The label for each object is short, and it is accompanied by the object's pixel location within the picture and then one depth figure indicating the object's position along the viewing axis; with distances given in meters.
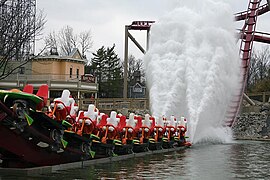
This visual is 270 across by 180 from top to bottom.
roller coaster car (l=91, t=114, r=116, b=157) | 12.53
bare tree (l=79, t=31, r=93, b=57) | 71.00
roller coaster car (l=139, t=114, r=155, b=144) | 15.51
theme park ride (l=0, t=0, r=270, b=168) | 9.35
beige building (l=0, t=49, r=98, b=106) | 47.06
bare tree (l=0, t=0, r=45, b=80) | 20.55
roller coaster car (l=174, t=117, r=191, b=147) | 18.52
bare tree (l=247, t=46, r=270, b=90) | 76.44
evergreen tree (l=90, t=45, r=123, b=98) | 67.62
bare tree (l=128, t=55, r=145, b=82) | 88.38
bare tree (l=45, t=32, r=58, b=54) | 57.10
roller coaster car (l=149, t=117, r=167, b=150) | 16.31
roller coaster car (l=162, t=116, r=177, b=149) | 17.45
